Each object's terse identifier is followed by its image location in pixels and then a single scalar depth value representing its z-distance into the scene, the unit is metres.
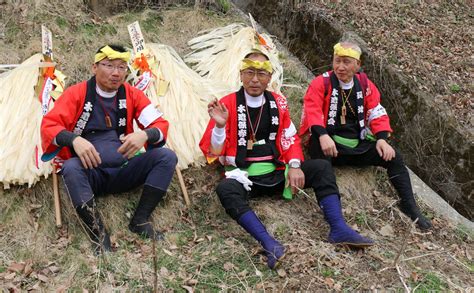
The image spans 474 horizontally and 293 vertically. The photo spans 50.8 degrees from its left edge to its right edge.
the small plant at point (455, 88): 6.46
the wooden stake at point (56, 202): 3.66
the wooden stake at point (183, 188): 4.07
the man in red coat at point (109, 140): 3.46
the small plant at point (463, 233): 4.52
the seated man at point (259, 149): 3.72
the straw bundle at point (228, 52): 5.41
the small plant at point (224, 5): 6.69
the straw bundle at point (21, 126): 3.79
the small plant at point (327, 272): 3.41
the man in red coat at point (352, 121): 4.37
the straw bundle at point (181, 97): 4.41
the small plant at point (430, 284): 3.39
